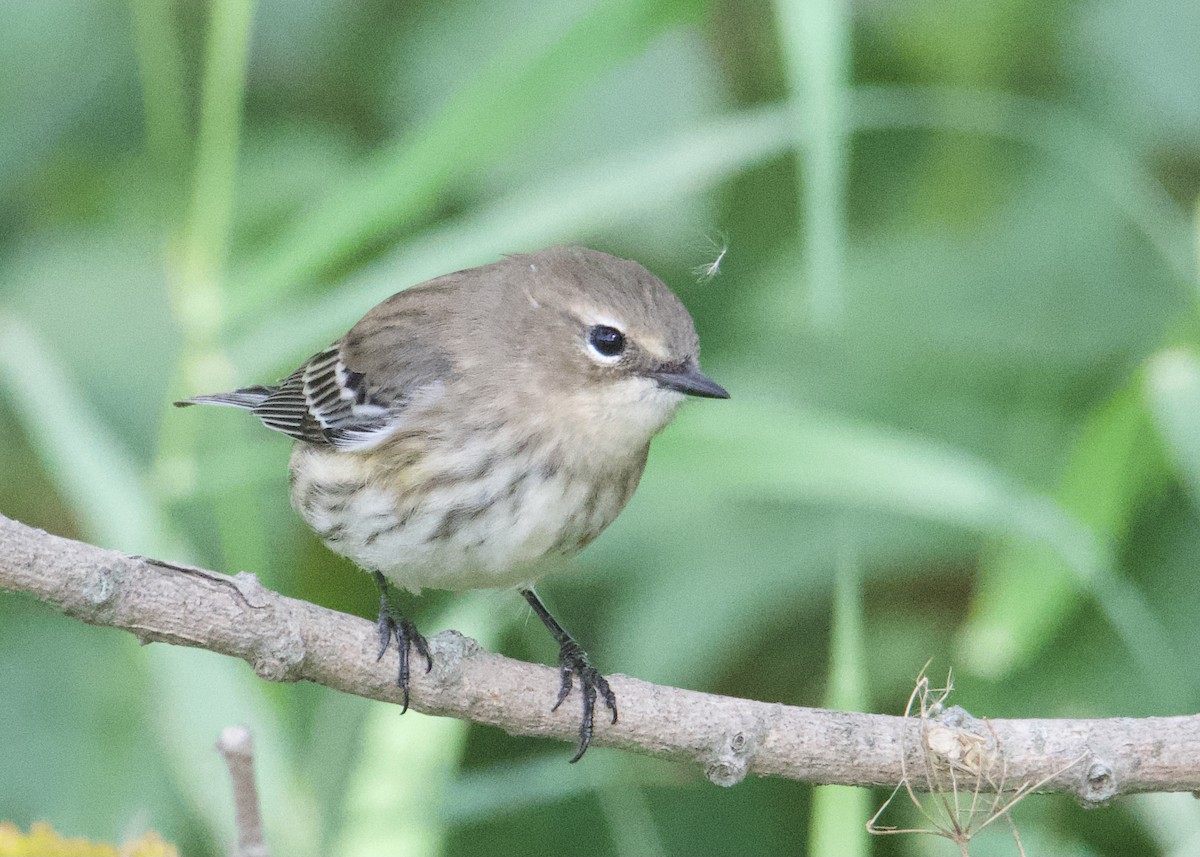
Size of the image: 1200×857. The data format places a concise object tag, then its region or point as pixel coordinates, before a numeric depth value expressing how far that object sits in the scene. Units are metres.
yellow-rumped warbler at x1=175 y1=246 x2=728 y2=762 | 5.00
